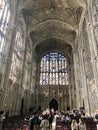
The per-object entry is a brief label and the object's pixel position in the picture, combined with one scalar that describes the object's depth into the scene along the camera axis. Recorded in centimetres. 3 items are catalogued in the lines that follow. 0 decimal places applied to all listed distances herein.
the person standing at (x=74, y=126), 550
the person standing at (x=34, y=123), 450
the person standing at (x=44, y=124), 451
